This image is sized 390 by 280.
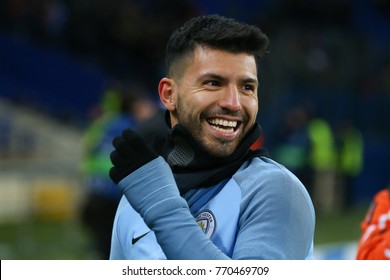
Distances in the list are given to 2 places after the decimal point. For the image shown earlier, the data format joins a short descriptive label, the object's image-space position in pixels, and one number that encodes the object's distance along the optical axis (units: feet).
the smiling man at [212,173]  16.17
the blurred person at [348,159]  97.30
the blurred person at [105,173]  52.37
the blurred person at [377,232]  23.30
